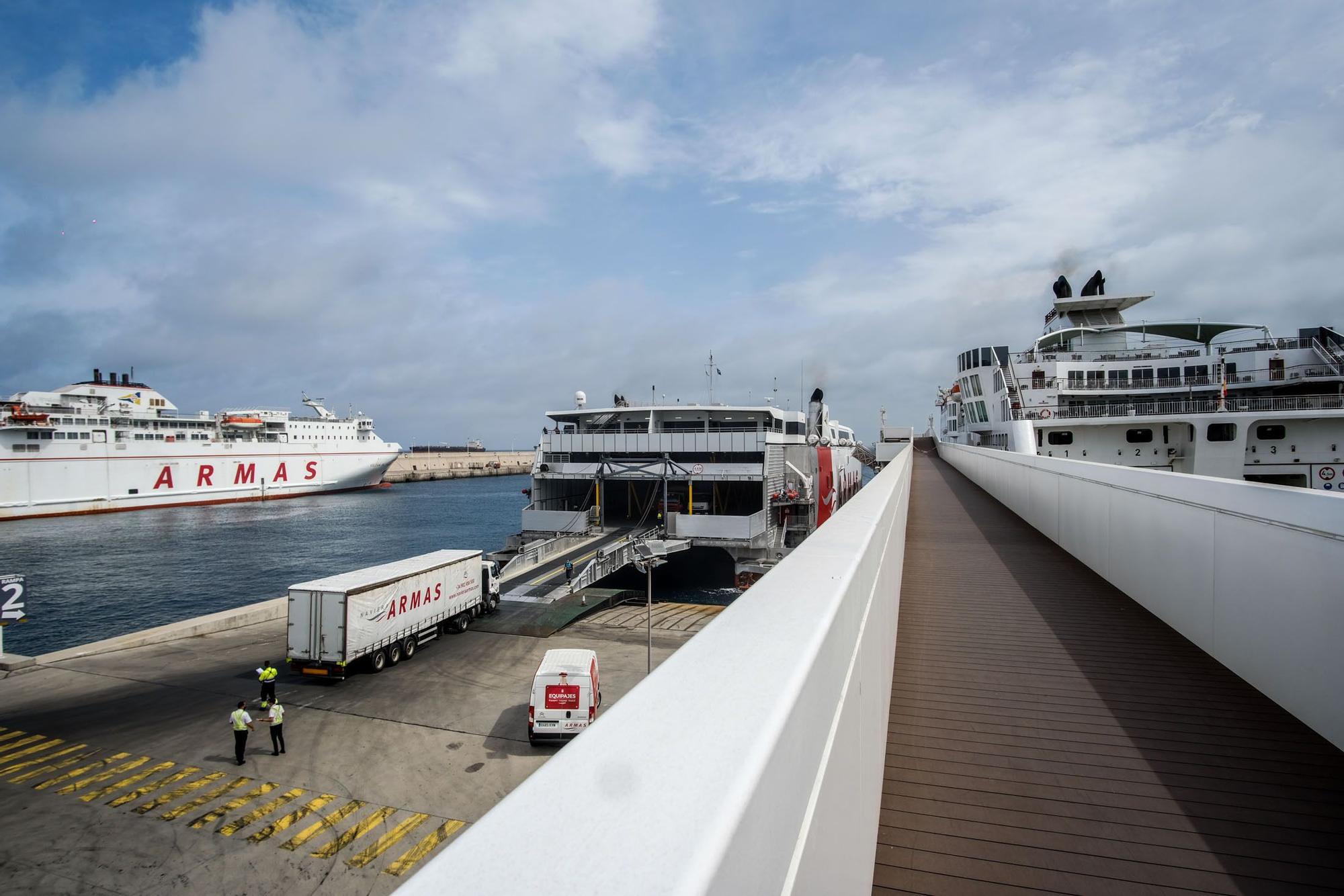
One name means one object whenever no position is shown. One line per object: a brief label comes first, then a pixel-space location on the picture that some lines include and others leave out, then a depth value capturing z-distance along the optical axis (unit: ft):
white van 44.73
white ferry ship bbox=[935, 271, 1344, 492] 84.58
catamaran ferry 102.94
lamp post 91.15
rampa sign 59.62
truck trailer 55.77
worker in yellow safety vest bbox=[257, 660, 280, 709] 43.91
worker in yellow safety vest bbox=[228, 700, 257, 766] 41.29
